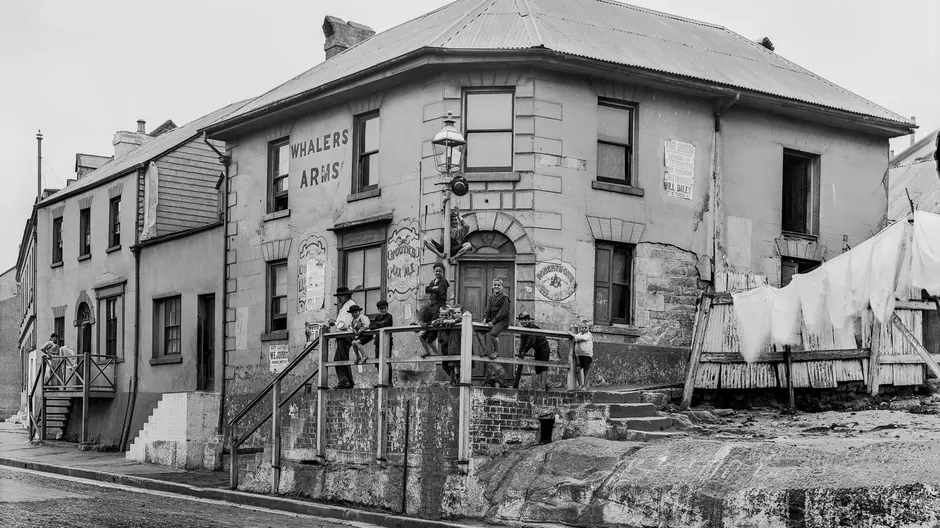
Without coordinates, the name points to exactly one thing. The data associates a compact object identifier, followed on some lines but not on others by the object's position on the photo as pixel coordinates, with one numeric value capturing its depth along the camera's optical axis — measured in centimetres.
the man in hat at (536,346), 1822
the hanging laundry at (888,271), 1844
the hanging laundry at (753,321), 1958
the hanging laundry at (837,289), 1884
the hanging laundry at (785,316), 1931
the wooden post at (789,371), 1936
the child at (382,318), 1912
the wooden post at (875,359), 1867
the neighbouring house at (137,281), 2858
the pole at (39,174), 3959
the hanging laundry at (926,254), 1808
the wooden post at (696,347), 1941
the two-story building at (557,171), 2066
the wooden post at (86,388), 3050
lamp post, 1708
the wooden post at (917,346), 1791
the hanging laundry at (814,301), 1914
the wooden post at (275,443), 1969
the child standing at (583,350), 1827
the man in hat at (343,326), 1942
